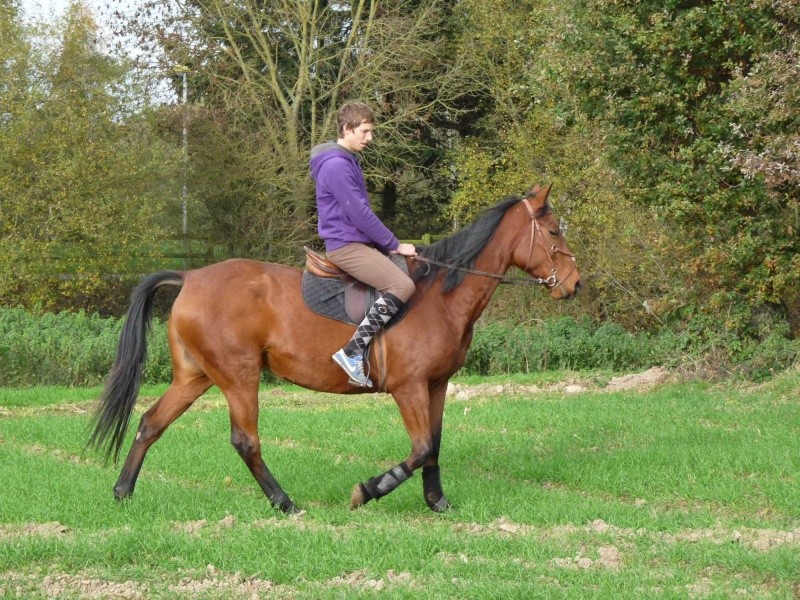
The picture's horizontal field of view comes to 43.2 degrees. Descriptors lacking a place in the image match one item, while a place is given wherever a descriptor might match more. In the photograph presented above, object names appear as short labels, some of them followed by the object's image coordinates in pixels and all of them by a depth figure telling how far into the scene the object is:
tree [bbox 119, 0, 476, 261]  28.38
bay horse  7.86
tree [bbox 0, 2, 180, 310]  22.38
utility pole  27.73
